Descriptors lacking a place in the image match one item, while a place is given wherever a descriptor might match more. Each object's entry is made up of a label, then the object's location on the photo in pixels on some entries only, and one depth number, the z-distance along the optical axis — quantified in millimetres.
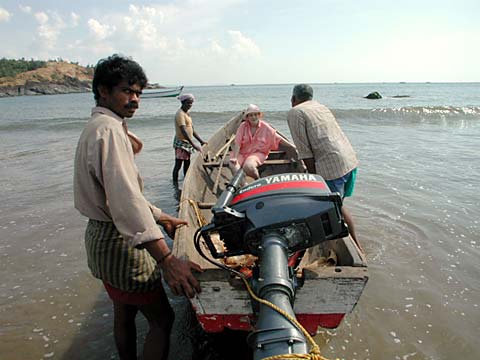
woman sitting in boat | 4676
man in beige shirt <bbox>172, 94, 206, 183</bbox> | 6699
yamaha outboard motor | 1386
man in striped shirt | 3367
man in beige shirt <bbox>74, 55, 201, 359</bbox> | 1486
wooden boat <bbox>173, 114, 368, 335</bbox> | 1918
